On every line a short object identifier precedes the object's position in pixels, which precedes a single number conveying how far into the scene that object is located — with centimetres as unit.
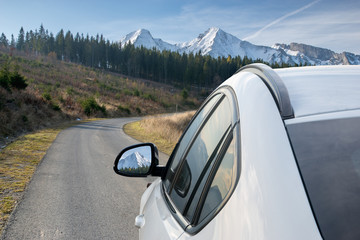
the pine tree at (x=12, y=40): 12425
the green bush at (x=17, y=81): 2067
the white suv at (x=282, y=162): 76
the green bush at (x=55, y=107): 2386
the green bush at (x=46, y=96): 2421
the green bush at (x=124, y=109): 3734
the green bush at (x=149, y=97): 5119
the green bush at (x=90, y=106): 2985
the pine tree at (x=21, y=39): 11450
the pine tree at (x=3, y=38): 10839
